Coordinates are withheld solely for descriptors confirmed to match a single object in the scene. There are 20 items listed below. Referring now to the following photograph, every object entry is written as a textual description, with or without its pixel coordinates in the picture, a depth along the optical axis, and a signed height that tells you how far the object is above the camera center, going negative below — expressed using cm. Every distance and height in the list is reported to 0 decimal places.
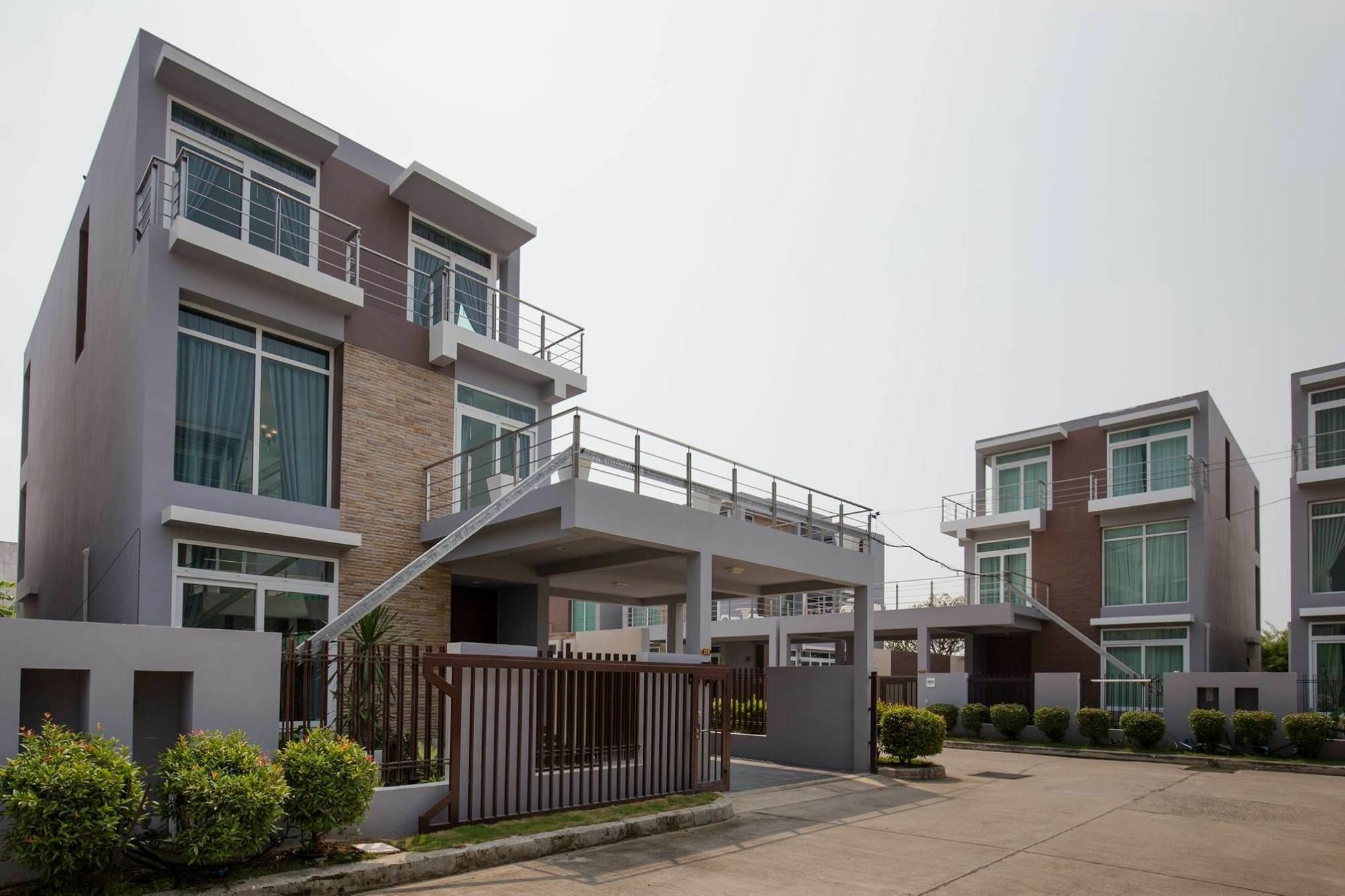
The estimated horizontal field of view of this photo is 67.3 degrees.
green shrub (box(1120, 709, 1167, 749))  2373 -410
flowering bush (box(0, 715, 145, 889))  688 -183
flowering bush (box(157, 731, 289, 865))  759 -193
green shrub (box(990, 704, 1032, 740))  2623 -433
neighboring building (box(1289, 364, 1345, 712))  2506 +69
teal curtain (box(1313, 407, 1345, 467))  2581 +299
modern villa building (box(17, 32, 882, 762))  1326 +205
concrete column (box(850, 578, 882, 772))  1803 -210
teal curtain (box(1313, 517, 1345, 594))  2536 +1
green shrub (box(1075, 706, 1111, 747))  2467 -419
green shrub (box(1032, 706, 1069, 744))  2548 -428
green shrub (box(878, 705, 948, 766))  1803 -325
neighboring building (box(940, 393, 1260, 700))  2864 +43
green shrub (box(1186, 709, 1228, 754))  2266 -384
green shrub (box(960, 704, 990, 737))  2759 -452
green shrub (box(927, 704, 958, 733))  2789 -445
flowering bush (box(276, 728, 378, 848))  845 -200
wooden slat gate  1055 -220
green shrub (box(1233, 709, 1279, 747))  2222 -378
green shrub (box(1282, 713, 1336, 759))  2147 -374
